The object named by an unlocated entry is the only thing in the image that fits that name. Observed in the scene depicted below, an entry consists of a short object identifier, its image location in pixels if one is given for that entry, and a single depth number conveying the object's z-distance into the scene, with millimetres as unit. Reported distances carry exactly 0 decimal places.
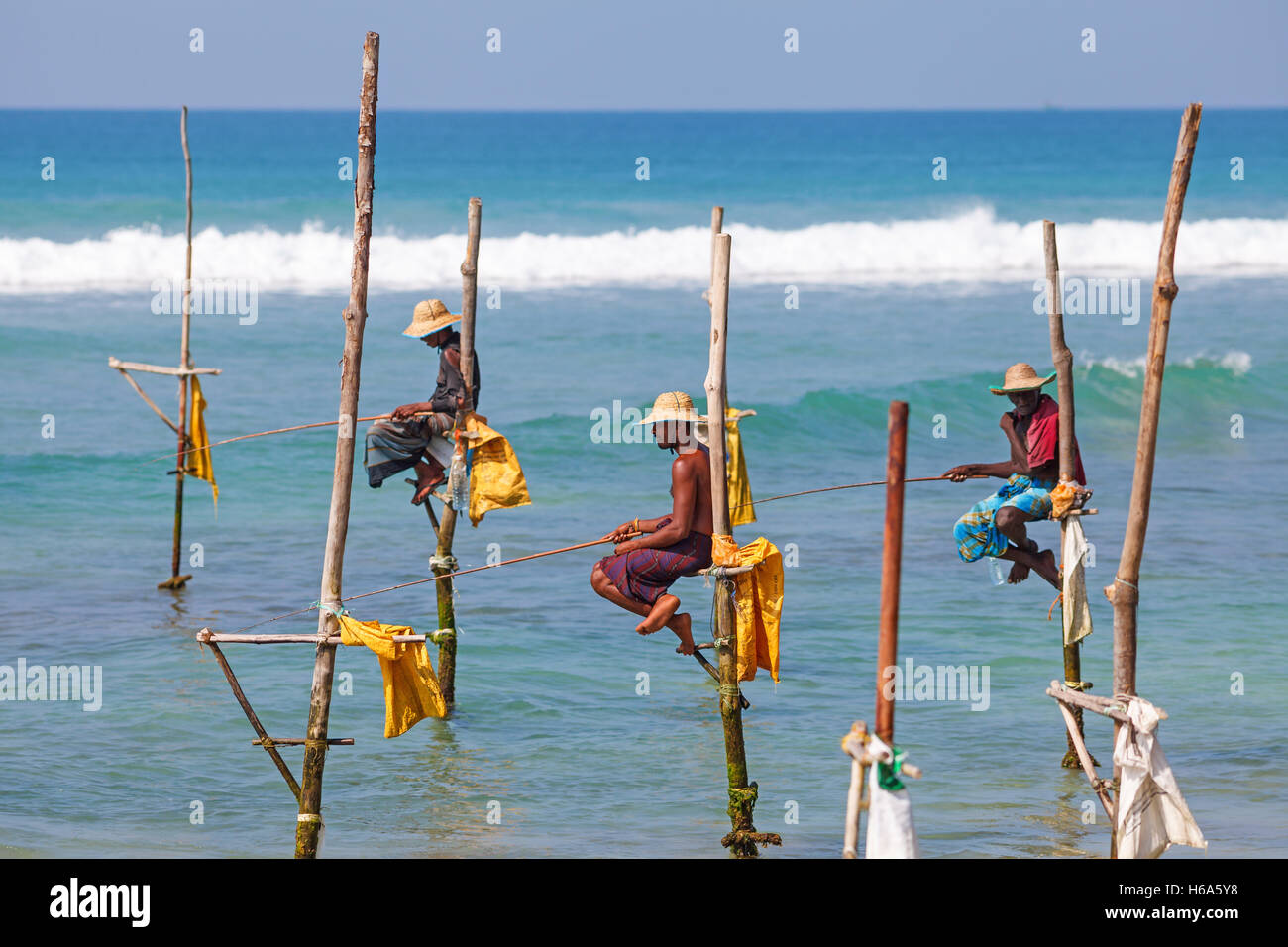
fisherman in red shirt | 16937
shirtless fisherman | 15422
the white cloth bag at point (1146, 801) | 12297
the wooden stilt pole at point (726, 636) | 14375
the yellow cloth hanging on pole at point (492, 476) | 18516
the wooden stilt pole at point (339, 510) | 13484
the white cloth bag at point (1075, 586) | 16516
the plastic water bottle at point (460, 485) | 18719
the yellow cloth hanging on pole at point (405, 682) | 13844
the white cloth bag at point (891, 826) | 10352
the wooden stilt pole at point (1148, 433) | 12500
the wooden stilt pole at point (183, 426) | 24516
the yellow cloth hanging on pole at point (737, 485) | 18466
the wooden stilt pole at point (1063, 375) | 16328
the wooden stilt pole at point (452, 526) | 18516
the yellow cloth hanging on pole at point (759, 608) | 14797
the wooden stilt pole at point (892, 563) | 10242
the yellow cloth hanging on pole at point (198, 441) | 24594
